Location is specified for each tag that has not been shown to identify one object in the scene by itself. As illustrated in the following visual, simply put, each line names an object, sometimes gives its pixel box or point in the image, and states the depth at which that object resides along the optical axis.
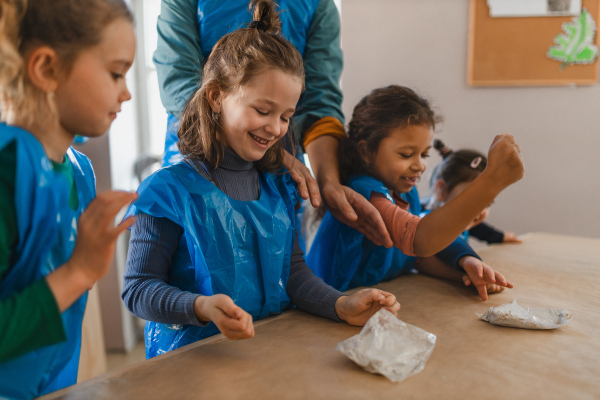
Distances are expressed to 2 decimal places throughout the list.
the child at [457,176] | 1.57
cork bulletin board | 2.48
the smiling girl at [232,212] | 0.82
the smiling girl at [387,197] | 1.07
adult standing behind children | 1.09
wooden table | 0.60
